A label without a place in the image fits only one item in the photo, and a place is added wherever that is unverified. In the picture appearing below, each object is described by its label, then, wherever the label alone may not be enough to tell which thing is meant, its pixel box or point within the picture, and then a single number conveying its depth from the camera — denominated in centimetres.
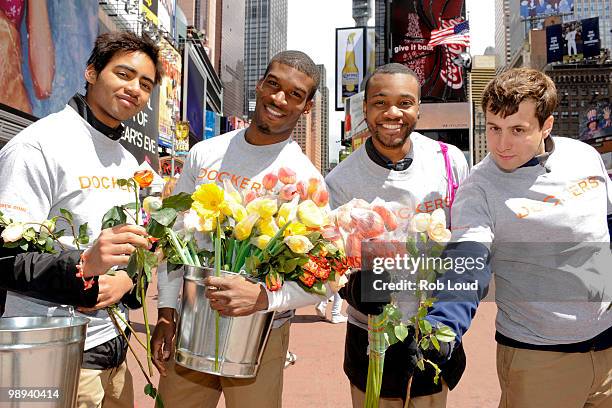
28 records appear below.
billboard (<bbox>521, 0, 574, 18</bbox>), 7200
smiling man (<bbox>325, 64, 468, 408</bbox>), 211
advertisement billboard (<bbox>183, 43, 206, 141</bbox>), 4010
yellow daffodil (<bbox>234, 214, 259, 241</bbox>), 147
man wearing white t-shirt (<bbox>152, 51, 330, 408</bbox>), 208
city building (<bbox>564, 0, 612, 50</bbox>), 13212
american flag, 2961
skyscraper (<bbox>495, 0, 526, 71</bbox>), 9394
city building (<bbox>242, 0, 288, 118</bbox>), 16538
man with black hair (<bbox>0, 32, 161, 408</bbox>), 177
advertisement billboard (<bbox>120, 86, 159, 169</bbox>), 979
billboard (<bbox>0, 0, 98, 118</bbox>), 1231
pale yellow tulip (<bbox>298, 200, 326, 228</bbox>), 144
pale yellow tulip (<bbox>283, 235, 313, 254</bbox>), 141
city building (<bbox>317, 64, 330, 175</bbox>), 16788
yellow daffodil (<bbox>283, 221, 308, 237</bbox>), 145
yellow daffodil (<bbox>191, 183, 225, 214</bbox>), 146
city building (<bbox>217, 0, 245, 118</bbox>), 10488
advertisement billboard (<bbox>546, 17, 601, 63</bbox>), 6900
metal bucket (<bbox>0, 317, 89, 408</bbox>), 120
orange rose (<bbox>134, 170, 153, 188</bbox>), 144
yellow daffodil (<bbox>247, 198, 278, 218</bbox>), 148
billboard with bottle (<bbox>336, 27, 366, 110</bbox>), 4562
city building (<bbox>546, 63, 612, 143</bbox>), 9075
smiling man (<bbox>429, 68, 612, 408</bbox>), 187
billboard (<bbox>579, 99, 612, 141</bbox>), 5812
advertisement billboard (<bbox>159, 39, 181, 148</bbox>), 3352
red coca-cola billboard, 2927
